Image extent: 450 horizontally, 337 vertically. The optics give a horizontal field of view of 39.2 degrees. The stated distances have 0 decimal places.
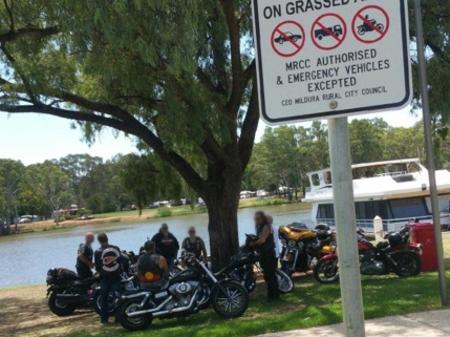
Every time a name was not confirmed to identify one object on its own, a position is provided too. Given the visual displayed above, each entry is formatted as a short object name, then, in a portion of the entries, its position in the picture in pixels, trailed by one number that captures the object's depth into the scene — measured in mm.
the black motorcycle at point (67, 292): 13352
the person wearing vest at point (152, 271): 10523
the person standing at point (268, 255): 11555
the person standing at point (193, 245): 14875
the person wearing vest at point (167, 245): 14773
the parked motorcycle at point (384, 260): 13125
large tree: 8406
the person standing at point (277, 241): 13866
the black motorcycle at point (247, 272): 11430
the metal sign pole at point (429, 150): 9016
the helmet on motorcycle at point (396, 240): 13461
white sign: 2080
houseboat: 28469
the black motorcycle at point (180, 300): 10109
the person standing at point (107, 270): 11562
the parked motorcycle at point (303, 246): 14227
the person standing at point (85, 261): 13930
